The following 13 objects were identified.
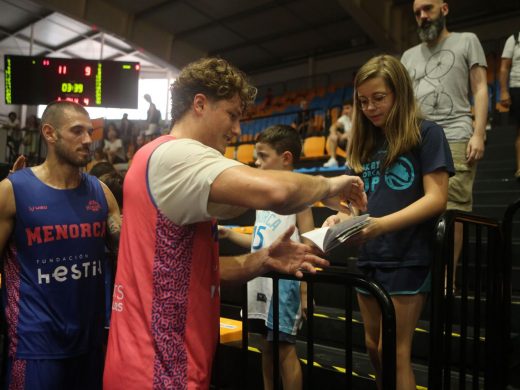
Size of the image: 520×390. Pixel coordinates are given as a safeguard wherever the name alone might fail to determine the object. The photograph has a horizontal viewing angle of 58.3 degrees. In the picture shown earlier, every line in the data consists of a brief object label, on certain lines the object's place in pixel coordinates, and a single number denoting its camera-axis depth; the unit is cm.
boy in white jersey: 267
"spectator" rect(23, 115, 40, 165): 976
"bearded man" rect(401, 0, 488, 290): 285
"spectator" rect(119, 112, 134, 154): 1398
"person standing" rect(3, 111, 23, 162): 1018
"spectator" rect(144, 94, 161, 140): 1270
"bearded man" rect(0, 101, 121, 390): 225
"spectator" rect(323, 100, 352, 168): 786
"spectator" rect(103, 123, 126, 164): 1222
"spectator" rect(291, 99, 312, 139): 1099
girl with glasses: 189
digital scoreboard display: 691
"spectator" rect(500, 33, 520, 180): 463
